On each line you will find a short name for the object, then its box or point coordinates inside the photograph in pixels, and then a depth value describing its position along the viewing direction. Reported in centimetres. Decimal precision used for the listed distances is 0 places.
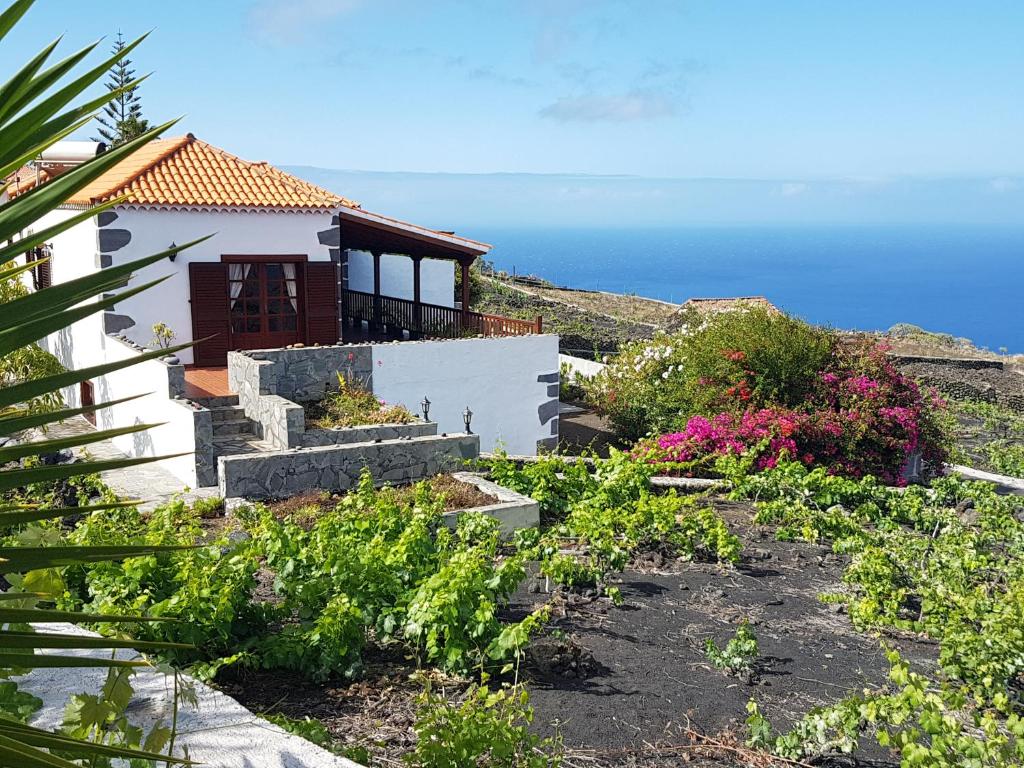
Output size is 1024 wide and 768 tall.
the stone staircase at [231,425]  1330
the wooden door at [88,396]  1648
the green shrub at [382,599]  525
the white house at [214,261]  1550
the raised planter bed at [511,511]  995
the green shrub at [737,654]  583
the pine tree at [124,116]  4709
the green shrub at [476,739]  393
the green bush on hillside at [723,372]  1549
